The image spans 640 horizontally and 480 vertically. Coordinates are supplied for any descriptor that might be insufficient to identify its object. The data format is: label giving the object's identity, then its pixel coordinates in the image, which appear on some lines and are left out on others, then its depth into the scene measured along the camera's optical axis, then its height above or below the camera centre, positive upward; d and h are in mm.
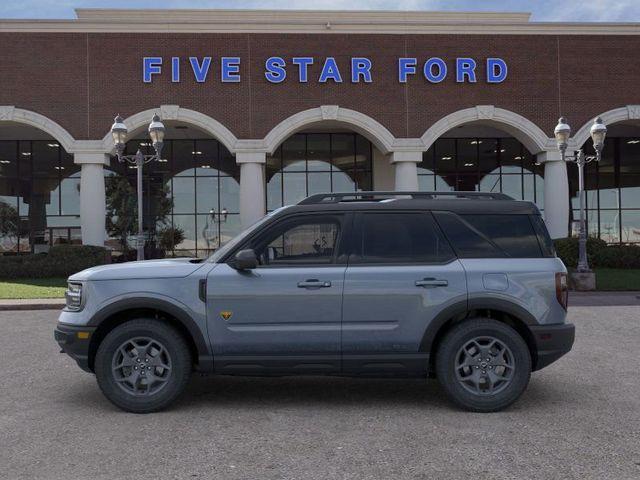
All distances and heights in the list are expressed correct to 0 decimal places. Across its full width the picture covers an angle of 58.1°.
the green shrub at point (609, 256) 22625 -488
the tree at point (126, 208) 28859 +2058
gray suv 5191 -623
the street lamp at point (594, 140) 16969 +3048
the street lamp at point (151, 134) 15812 +3131
